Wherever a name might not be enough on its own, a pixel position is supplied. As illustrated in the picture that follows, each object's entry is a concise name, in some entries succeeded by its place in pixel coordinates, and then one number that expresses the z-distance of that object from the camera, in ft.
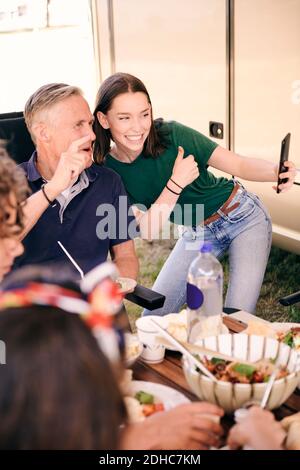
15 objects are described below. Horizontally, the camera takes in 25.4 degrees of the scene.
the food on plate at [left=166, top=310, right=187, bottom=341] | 6.29
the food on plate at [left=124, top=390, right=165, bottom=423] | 4.97
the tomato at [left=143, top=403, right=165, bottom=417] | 5.06
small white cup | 6.01
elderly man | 7.86
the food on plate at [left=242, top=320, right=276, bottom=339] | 5.96
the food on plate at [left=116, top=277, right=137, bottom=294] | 7.05
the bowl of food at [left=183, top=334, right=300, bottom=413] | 4.84
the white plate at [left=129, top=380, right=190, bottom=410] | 5.20
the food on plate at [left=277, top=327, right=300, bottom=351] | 5.86
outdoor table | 5.11
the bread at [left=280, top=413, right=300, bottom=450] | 4.46
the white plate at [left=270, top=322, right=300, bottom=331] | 6.36
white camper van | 11.85
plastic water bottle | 6.12
